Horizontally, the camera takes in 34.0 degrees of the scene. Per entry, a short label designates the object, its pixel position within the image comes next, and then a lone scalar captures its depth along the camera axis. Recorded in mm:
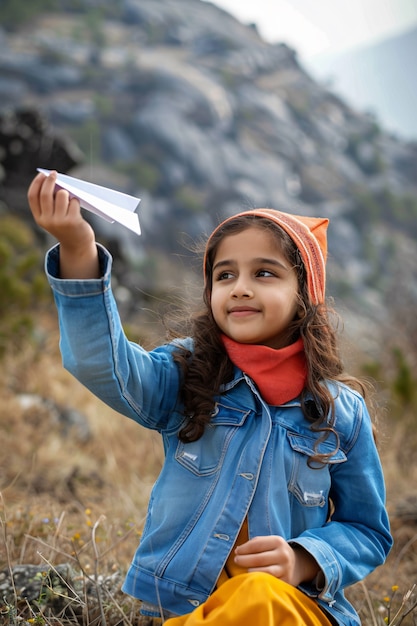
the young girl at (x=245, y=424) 1445
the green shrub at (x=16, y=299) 5727
